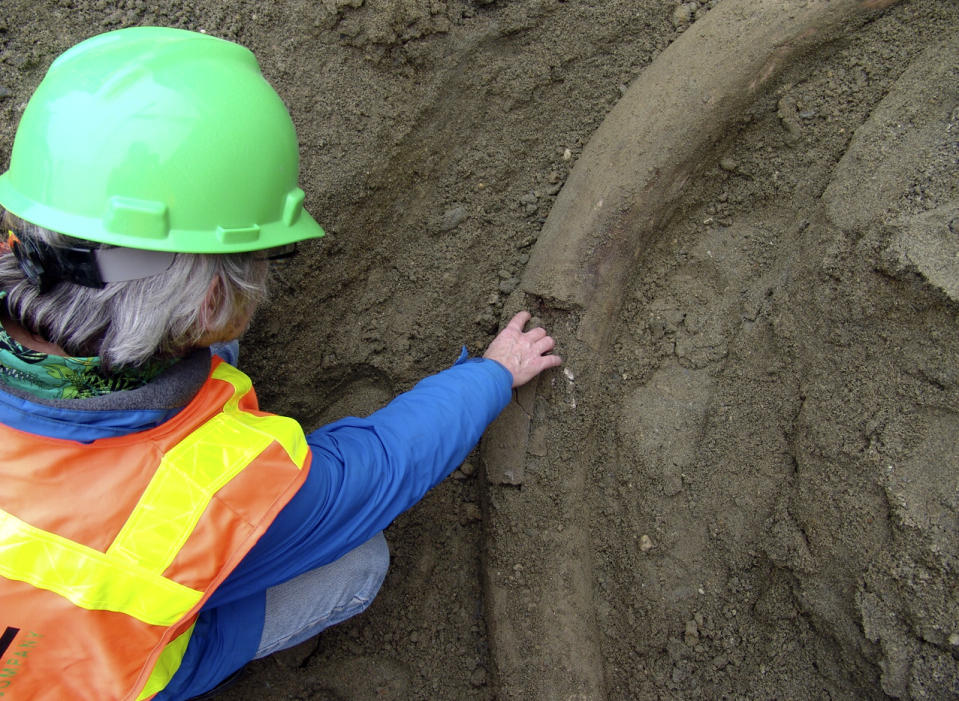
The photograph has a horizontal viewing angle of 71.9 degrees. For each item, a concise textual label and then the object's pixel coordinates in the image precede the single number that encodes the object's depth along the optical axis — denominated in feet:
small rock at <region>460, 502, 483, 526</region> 7.06
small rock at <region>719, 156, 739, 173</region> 6.39
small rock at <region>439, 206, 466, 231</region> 7.22
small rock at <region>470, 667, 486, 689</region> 6.91
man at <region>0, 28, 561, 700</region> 3.71
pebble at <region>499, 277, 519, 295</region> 7.04
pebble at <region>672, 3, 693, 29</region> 6.73
